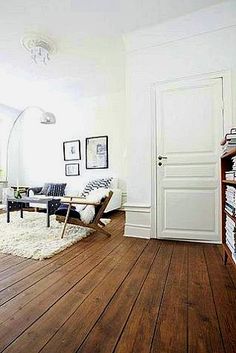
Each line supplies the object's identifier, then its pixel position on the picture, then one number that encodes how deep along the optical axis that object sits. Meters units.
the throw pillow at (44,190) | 5.41
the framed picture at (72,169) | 5.74
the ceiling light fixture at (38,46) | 2.97
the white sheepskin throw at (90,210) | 2.92
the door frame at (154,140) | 2.67
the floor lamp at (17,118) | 6.22
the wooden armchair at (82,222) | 2.90
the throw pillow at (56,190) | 5.26
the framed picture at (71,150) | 5.73
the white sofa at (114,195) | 4.66
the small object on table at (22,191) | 3.92
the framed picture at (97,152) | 5.39
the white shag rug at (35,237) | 2.29
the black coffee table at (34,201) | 3.45
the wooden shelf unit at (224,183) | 1.94
